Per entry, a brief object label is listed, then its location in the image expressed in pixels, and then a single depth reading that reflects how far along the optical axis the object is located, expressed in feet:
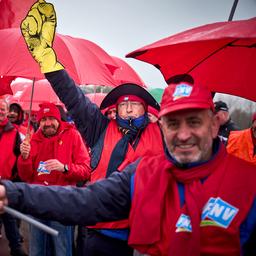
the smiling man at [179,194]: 5.56
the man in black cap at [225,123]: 17.53
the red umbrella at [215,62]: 8.20
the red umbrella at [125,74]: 22.00
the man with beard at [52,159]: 13.62
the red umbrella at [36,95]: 24.11
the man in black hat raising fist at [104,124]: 9.23
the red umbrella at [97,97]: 25.68
